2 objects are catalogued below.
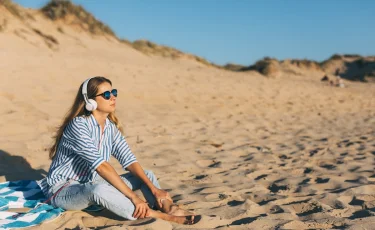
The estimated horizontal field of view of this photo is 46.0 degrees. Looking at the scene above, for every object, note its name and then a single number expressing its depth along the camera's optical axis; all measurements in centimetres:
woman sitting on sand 306
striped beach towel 299
